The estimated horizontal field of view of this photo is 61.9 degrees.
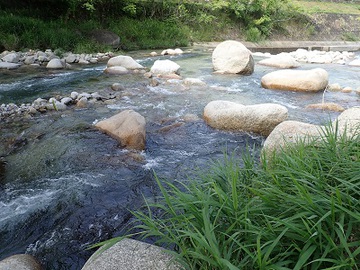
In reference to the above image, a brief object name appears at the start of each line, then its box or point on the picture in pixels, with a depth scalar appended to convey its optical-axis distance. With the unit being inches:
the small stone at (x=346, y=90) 339.6
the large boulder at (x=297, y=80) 331.9
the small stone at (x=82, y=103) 264.5
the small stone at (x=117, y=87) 320.8
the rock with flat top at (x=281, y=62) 491.8
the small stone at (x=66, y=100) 266.6
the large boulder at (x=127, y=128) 186.5
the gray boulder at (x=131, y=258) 76.8
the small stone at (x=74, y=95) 280.1
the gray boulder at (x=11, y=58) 412.8
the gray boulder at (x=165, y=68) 390.6
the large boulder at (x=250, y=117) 212.7
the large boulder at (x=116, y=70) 394.3
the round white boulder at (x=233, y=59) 413.1
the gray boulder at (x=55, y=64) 414.9
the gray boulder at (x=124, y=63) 422.9
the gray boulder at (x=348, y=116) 144.6
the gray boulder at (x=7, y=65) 391.7
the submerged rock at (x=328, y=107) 263.7
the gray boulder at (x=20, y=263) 89.4
